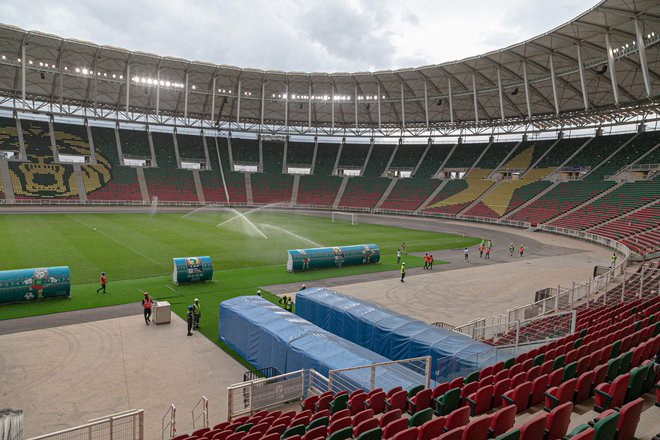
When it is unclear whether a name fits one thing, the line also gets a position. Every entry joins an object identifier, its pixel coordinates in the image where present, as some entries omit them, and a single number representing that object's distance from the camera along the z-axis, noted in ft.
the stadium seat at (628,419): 18.31
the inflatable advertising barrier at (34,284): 64.28
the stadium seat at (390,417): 23.83
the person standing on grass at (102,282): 71.10
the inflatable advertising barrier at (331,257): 95.45
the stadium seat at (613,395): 23.04
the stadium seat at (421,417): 23.16
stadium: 31.89
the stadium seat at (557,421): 19.04
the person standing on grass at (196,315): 56.91
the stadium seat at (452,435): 18.01
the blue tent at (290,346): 36.50
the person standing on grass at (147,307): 57.85
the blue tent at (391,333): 40.83
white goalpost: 203.45
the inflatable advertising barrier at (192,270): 79.71
